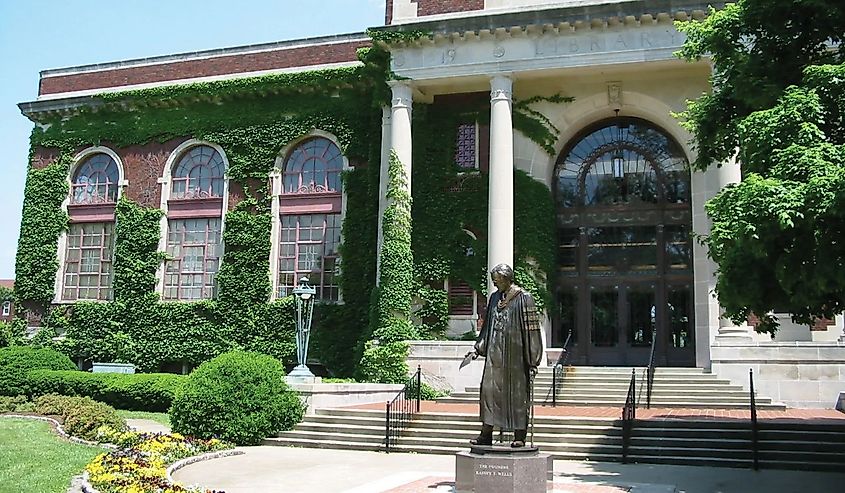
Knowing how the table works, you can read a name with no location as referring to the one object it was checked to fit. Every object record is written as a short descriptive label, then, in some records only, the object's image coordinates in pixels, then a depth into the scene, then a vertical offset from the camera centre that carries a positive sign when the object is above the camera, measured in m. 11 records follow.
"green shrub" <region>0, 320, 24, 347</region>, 29.00 +0.22
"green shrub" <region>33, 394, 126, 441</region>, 16.25 -1.56
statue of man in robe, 9.24 -0.15
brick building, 22.17 +5.42
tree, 9.91 +2.75
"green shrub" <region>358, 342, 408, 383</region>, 21.84 -0.47
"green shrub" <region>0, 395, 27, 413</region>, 20.41 -1.61
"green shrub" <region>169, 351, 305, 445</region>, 15.75 -1.11
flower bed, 9.63 -1.66
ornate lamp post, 18.41 +0.26
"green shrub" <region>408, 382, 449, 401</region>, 21.03 -1.18
